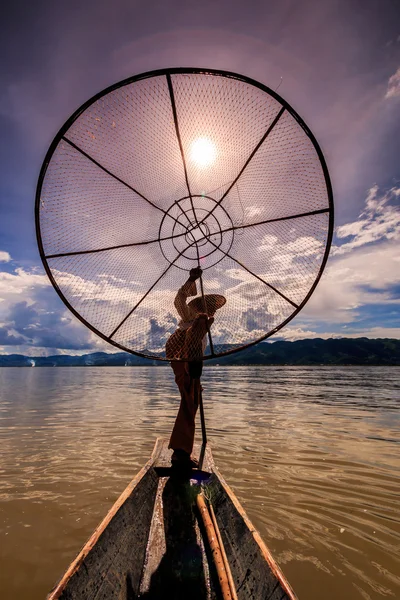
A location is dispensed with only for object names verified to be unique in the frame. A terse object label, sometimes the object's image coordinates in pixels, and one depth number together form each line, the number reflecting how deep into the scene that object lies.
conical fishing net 3.43
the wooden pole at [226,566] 1.73
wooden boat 1.95
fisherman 3.52
